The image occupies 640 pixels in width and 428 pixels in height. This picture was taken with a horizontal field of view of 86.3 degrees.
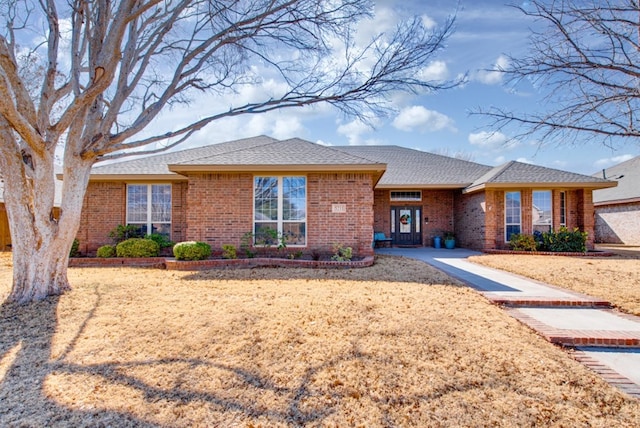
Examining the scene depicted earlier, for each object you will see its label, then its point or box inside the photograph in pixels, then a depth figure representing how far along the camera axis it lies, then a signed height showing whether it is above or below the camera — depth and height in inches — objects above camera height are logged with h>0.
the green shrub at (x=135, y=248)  414.6 -26.6
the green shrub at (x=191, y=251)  374.3 -27.3
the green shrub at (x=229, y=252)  387.2 -29.4
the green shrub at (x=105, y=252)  416.2 -31.3
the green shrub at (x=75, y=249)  443.6 -29.7
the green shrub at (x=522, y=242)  525.7 -26.3
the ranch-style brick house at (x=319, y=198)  414.0 +40.2
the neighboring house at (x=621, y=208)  743.7 +39.1
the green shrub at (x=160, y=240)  449.1 -18.3
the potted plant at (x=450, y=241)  636.7 -28.8
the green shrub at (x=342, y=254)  384.9 -32.0
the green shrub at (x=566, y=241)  525.7 -24.3
